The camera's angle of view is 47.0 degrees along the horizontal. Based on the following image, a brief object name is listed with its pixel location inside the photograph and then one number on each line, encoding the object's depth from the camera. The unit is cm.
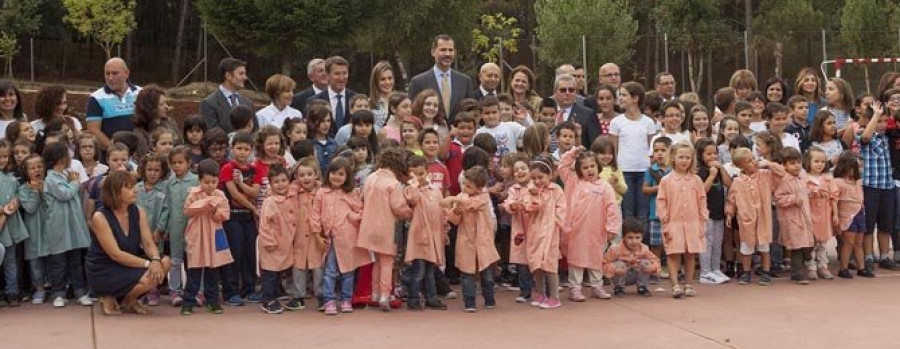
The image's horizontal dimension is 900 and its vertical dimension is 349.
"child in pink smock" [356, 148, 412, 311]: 744
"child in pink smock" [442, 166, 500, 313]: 755
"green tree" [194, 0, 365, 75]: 3222
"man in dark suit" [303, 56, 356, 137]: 944
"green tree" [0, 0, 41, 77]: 3934
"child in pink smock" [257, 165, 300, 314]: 747
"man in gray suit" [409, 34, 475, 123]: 969
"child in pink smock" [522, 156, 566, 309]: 756
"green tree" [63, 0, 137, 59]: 3753
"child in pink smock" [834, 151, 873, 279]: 909
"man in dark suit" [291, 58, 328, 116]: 977
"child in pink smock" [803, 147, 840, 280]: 895
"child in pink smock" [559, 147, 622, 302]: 794
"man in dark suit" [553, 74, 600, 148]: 955
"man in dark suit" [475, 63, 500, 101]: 989
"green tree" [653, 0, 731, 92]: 3819
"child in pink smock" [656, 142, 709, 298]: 822
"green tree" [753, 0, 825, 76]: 3725
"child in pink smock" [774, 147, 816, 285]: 878
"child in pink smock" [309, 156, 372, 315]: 747
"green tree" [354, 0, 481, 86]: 3603
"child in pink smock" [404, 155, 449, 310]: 753
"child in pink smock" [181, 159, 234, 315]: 741
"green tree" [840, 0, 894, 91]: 3175
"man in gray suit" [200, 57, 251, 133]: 895
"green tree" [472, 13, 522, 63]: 3991
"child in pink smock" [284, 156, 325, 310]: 757
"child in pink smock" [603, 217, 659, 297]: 817
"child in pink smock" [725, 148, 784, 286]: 866
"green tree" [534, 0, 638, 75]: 3372
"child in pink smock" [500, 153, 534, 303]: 773
